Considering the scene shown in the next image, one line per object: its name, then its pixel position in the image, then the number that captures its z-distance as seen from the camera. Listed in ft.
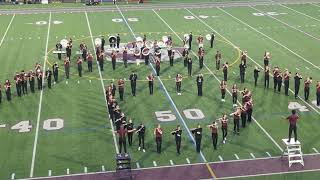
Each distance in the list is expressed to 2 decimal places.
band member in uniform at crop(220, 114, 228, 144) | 63.62
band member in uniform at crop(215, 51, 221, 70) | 92.99
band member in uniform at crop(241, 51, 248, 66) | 91.20
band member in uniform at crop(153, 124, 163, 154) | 60.70
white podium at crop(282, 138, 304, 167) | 58.90
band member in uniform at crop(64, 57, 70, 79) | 87.98
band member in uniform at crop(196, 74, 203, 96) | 79.92
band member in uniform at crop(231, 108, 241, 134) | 66.33
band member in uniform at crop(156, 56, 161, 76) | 89.25
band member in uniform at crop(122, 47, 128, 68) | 94.32
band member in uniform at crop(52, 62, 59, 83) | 86.78
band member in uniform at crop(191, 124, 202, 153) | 60.49
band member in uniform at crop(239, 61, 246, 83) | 85.90
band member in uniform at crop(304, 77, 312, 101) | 77.66
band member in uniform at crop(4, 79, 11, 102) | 77.77
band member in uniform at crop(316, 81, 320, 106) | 76.37
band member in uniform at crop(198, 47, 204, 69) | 93.61
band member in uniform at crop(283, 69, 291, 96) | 79.77
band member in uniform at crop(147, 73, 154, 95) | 80.77
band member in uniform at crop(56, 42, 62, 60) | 100.99
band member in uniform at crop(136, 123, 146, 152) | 62.13
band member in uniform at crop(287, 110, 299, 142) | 61.72
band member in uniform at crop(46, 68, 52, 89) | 83.82
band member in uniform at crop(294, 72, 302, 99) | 78.98
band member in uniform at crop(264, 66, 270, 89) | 83.69
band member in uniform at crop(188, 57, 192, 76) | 89.15
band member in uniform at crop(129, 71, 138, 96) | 80.64
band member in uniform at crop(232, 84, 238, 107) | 75.88
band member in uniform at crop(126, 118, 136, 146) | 62.34
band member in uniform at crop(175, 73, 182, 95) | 81.76
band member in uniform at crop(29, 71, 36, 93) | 82.64
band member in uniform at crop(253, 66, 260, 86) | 84.58
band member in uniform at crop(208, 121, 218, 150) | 61.52
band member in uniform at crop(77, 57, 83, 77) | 88.58
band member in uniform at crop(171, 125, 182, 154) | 60.79
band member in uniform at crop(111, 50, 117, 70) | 92.84
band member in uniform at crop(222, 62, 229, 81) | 86.33
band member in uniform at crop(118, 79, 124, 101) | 78.28
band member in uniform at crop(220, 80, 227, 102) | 77.34
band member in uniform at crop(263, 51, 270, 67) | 92.68
